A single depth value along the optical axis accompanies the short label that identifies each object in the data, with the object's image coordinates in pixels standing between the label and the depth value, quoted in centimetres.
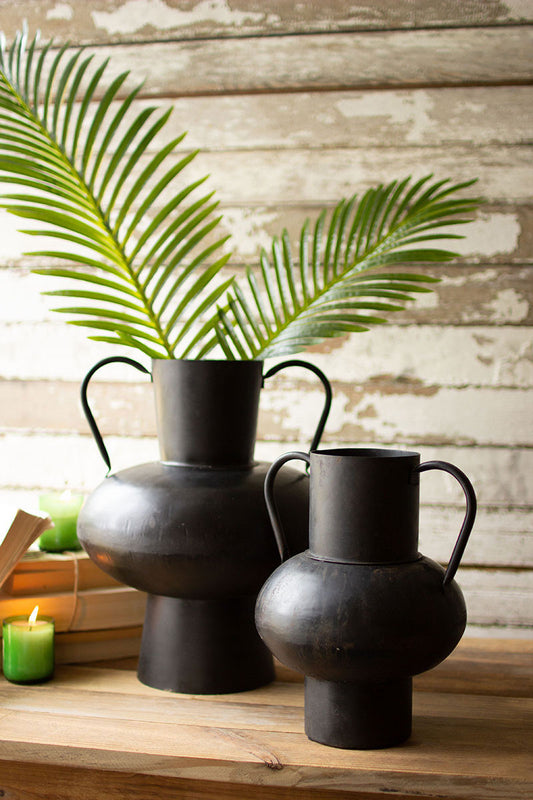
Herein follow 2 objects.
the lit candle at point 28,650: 109
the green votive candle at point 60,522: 128
